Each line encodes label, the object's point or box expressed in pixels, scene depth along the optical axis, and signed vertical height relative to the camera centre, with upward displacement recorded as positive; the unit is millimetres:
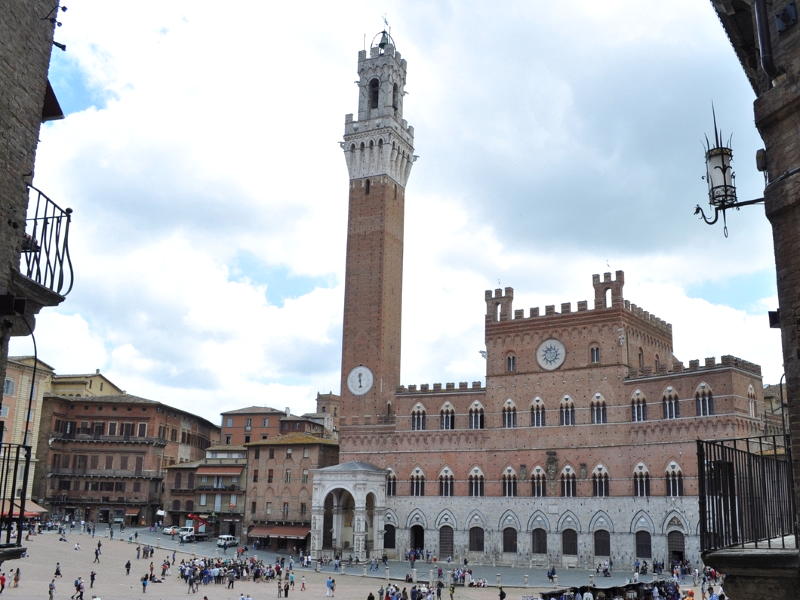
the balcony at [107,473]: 66438 +1350
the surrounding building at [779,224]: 7777 +2799
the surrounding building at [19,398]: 53688 +6123
